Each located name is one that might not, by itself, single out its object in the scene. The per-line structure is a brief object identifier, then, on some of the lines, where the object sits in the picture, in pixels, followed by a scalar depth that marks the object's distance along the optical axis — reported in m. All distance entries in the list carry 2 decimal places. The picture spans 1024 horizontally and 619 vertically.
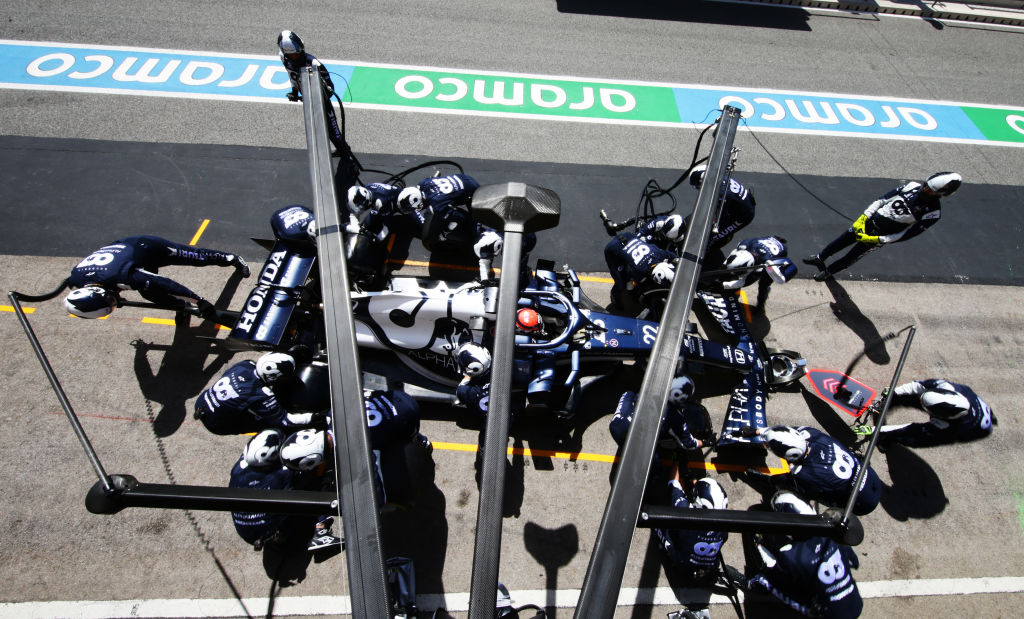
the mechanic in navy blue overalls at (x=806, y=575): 4.59
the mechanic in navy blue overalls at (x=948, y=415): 5.43
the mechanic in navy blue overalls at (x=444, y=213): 6.87
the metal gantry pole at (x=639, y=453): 2.10
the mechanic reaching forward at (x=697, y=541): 4.90
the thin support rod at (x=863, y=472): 2.46
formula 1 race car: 5.79
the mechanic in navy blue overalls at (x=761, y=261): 6.62
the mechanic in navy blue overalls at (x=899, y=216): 6.85
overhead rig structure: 2.10
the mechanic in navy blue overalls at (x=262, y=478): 4.70
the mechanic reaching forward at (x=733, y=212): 7.28
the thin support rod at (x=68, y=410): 2.28
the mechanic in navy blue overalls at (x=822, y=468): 5.05
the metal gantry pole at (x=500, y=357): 2.08
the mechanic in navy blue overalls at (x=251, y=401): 5.23
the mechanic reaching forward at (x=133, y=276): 5.79
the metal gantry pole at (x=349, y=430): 2.10
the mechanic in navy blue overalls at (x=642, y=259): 6.66
